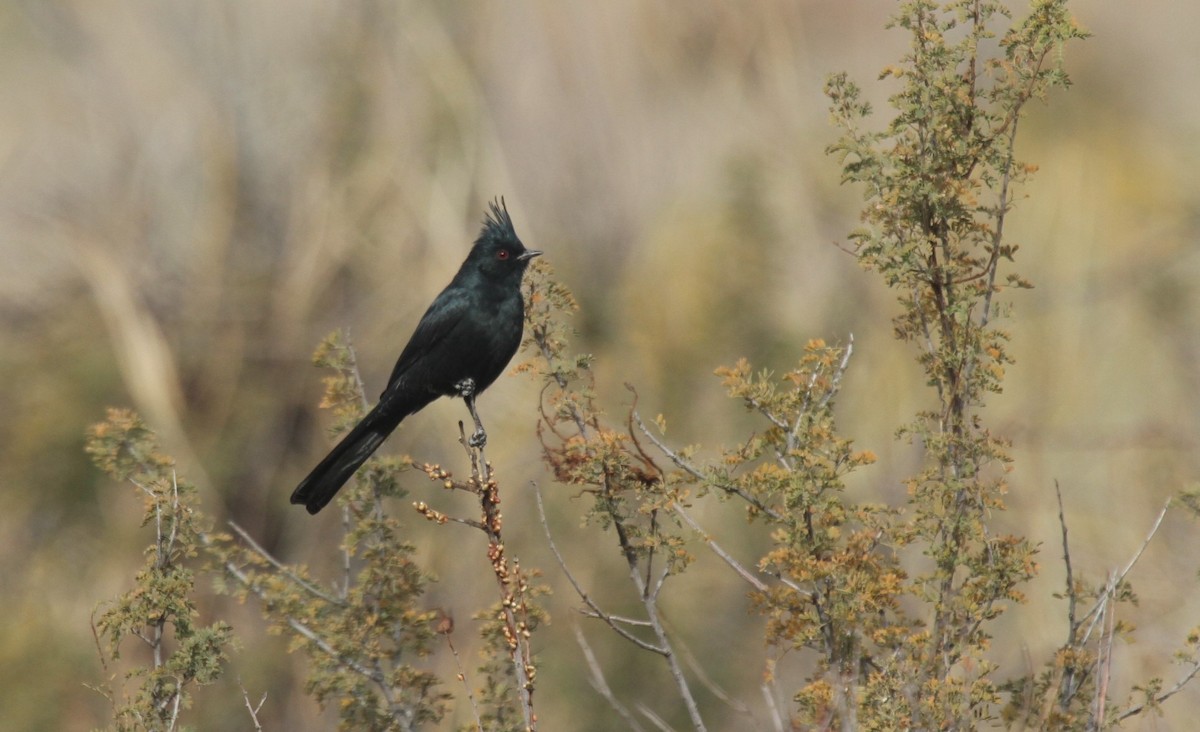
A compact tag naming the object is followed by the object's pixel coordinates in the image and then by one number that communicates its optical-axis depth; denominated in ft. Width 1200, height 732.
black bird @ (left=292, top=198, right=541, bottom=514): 36.09
